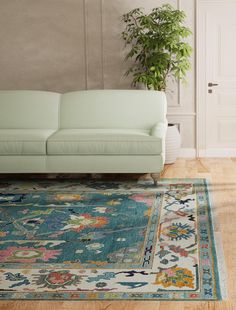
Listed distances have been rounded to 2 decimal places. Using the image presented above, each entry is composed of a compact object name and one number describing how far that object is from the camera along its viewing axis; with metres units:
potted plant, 6.60
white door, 6.98
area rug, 3.26
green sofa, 5.64
